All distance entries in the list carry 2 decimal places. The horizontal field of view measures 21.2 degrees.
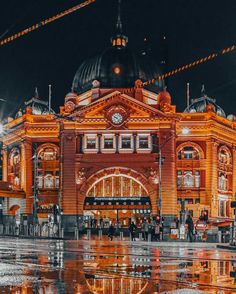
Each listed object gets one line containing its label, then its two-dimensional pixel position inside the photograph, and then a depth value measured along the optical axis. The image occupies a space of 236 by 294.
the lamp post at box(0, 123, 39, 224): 66.31
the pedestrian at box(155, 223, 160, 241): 55.83
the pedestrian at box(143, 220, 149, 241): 59.06
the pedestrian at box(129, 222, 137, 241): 56.84
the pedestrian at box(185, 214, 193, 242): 51.34
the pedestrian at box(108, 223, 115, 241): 58.13
